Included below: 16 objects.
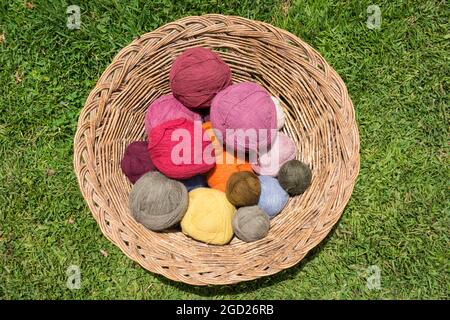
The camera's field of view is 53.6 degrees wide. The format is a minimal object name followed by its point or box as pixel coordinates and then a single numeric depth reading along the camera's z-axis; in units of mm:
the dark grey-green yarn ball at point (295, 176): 1310
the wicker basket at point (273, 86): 1224
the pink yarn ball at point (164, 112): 1306
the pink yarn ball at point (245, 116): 1234
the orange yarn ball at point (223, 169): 1360
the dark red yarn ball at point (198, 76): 1234
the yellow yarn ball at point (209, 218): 1275
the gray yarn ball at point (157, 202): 1245
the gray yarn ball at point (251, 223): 1267
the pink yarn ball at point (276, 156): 1344
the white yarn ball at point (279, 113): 1341
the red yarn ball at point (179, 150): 1237
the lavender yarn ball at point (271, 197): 1328
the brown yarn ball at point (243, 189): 1271
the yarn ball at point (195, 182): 1378
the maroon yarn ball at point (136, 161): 1312
